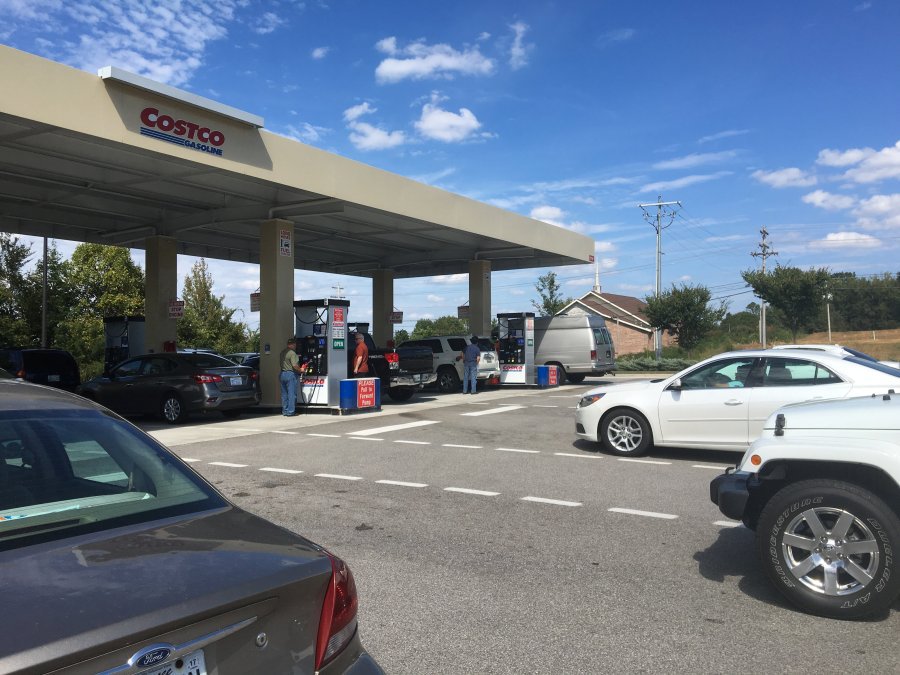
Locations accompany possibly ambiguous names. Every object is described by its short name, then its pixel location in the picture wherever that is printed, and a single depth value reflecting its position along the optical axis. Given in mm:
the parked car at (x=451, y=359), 23234
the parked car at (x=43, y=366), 16484
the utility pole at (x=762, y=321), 44275
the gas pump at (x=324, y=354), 16406
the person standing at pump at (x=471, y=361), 21328
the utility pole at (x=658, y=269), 43781
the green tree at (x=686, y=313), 42406
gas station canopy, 10883
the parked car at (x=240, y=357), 22977
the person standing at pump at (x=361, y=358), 16828
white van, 26297
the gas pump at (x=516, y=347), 24875
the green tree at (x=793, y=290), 44156
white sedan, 8773
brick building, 62031
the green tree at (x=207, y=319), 34531
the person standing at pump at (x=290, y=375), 15945
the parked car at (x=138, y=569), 1874
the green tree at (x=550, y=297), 52688
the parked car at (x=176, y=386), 14680
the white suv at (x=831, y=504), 4203
